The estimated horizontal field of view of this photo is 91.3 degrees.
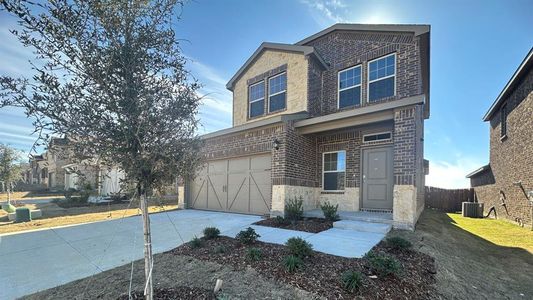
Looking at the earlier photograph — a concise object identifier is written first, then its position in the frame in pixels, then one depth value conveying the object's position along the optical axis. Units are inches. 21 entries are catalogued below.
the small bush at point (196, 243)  221.9
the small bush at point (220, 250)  203.0
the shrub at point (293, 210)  336.2
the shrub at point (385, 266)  154.3
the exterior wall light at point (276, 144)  365.1
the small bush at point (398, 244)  203.8
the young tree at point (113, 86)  102.7
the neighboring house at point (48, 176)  1124.6
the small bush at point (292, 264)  159.6
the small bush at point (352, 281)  137.6
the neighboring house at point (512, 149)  408.5
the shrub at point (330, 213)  322.7
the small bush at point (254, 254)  181.4
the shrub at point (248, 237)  224.7
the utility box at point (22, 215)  419.5
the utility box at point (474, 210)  573.6
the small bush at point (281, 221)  317.7
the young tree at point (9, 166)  676.1
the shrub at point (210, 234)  247.3
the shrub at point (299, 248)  180.7
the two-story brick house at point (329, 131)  316.2
